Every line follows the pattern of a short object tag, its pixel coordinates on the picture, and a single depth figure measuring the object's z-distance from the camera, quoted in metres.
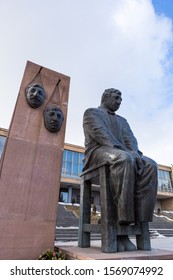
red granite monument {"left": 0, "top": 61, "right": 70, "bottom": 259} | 3.10
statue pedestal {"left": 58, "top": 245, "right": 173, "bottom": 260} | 2.37
